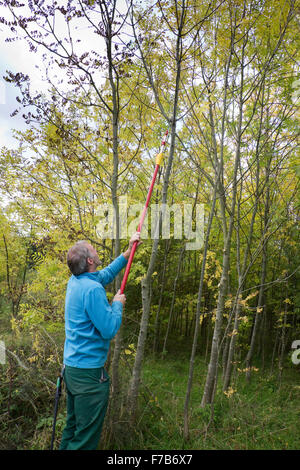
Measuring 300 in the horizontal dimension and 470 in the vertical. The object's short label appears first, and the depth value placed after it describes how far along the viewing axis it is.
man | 2.00
